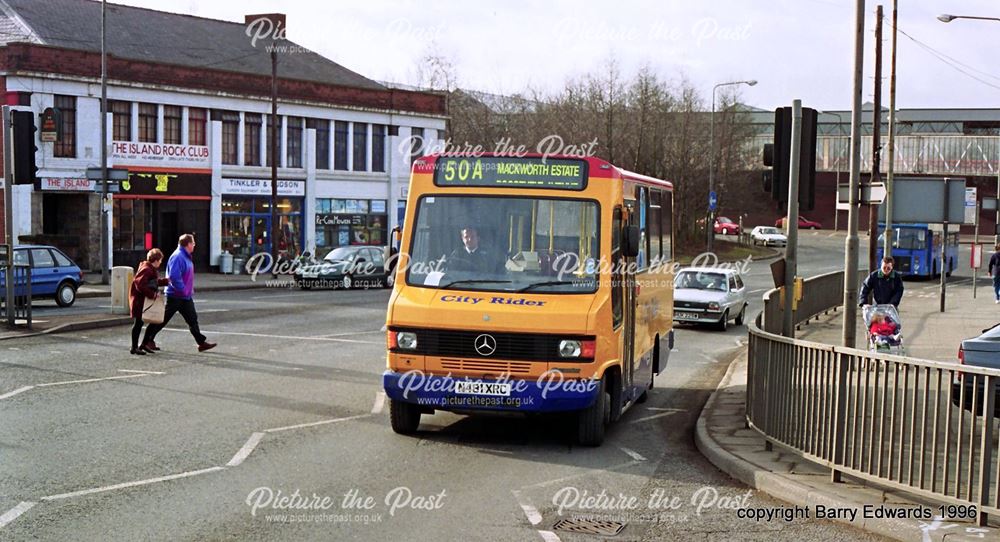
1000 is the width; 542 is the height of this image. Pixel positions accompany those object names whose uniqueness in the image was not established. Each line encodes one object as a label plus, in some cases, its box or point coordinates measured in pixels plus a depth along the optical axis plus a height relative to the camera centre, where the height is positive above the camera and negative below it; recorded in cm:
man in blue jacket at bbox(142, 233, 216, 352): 1700 -118
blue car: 2505 -136
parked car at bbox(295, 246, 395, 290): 3631 -170
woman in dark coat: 1694 -110
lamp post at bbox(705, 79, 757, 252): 5328 +192
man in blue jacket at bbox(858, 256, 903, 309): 1931 -101
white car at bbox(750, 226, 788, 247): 7651 -72
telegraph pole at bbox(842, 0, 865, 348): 1362 +52
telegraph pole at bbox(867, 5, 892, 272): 2546 +227
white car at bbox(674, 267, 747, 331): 2481 -166
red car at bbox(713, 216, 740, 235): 8150 -8
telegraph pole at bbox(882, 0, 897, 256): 2919 +272
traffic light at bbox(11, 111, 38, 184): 1964 +122
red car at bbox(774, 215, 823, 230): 9238 +26
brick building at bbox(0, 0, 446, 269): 3953 +362
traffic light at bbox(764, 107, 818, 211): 1222 +83
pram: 1672 -160
